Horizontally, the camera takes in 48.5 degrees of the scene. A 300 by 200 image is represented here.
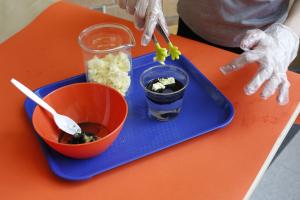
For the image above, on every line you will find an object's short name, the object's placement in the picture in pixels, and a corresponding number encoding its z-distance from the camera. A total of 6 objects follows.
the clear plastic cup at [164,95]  0.60
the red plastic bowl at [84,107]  0.58
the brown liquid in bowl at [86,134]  0.57
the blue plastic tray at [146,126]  0.55
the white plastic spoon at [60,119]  0.57
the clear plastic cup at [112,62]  0.64
